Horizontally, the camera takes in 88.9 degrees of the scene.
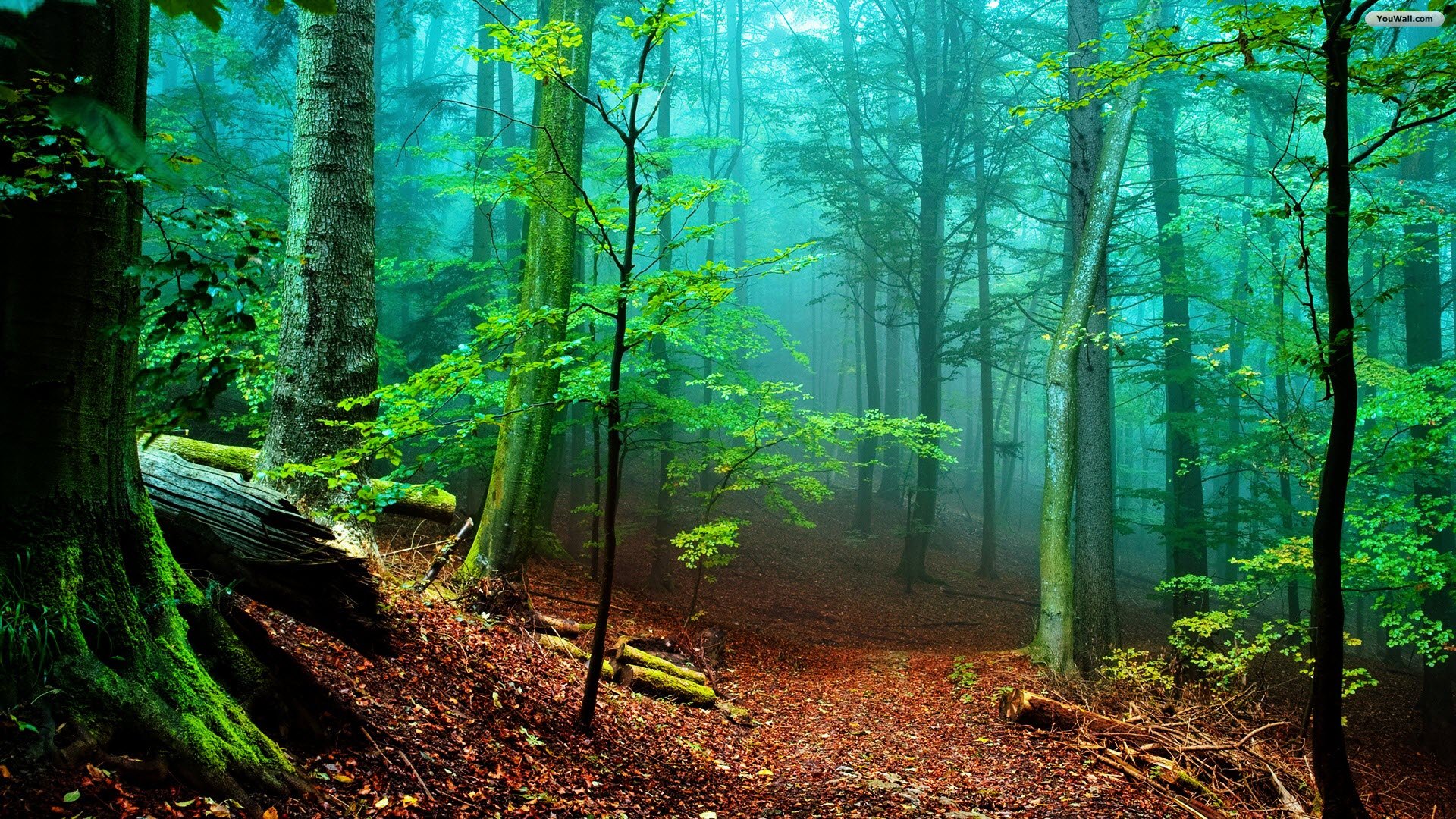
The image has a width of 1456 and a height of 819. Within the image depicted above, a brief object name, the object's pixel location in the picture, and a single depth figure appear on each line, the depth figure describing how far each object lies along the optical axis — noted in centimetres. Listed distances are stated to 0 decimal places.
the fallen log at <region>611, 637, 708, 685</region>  733
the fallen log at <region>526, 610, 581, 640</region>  715
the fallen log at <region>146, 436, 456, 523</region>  494
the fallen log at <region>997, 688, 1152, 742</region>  645
